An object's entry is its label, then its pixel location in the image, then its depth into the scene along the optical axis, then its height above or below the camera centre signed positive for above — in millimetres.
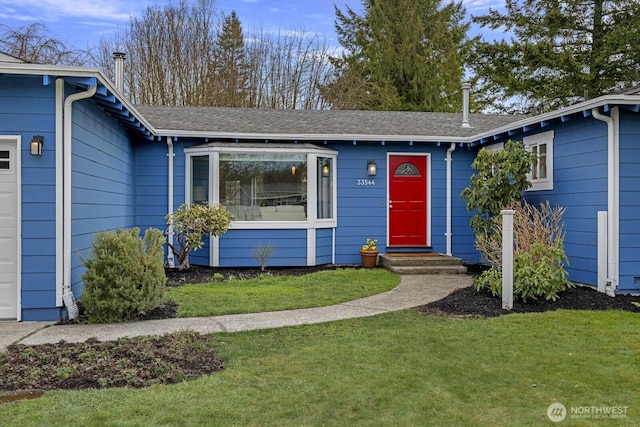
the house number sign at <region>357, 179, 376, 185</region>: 9740 +683
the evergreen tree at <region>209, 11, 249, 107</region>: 17578 +5313
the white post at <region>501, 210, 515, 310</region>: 5824 -507
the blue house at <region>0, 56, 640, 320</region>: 5223 +629
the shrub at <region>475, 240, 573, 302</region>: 5953 -720
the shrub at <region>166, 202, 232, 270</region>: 8281 -114
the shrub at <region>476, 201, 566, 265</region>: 6730 -189
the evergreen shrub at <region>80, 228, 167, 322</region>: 5137 -661
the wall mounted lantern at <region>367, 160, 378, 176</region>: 9672 +958
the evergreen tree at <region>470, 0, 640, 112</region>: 17078 +5974
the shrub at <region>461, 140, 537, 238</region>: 7793 +584
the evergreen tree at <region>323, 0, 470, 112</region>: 21656 +7316
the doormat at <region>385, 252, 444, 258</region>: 9328 -721
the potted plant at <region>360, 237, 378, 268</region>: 9383 -728
